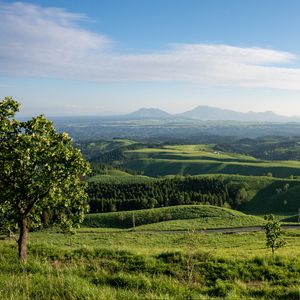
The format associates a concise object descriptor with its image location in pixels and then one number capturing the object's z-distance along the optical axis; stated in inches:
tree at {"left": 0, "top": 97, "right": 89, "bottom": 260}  772.6
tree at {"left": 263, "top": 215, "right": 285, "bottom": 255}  1779.0
